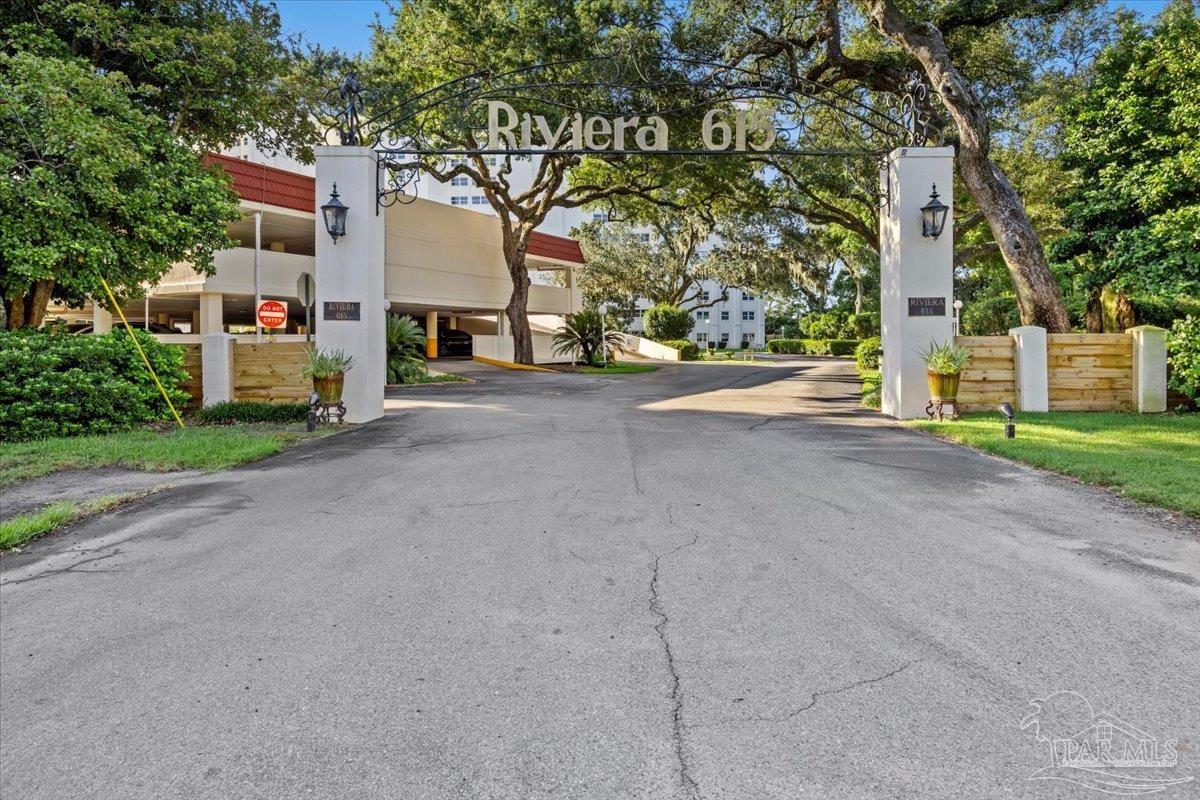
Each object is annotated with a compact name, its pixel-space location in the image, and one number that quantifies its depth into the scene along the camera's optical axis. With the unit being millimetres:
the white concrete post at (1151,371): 10758
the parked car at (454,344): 31438
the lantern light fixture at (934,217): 10750
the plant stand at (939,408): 10594
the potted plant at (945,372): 10500
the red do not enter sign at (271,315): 18125
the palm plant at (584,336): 27438
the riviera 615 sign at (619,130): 11594
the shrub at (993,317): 26391
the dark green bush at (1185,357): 10289
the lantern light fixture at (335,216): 10594
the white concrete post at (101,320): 19188
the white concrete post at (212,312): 20641
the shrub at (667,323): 40969
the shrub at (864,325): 46562
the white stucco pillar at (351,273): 10938
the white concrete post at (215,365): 11477
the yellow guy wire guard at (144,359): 9914
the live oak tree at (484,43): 16156
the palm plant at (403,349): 18422
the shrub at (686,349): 39469
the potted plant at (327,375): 10391
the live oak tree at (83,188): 8891
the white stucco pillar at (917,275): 11016
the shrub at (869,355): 16984
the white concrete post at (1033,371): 10969
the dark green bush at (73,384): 8461
